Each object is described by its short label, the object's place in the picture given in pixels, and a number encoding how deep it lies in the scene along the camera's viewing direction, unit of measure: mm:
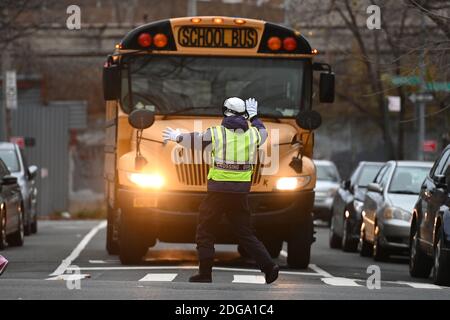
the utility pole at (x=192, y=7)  44844
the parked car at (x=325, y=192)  35747
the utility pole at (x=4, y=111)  39000
